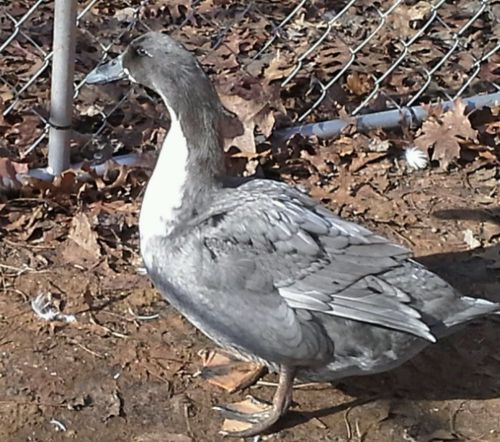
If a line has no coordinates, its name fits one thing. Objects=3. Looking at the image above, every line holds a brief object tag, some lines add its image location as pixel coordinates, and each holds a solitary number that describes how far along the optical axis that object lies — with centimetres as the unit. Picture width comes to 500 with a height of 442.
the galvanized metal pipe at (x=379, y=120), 477
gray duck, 337
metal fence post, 397
